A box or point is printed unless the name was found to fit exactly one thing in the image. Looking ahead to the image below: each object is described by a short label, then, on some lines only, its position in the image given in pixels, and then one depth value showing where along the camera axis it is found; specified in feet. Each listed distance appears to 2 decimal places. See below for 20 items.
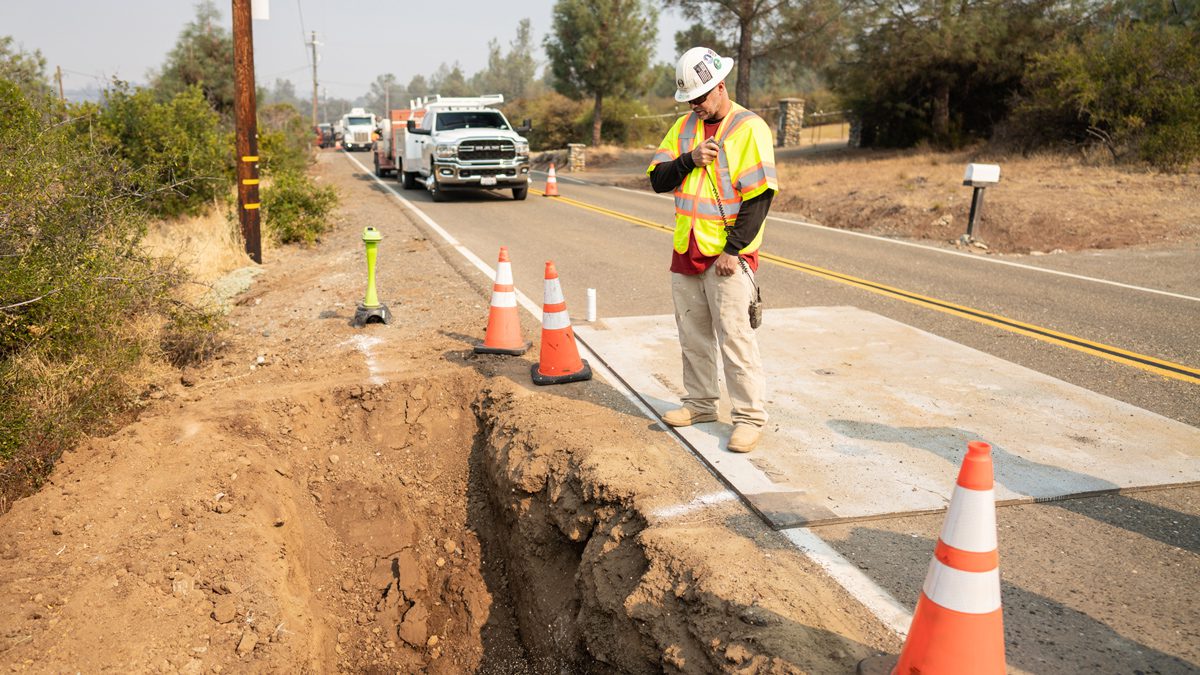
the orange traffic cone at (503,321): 22.85
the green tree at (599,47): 130.52
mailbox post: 45.01
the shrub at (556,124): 152.35
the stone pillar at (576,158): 111.96
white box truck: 179.83
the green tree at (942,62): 84.64
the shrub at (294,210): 45.06
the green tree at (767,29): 92.99
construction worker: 15.42
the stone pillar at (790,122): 132.77
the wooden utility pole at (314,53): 238.07
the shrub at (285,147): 57.62
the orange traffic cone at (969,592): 9.14
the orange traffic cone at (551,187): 71.82
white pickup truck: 63.16
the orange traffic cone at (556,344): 20.49
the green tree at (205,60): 107.55
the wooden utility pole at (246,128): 38.65
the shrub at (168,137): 41.98
